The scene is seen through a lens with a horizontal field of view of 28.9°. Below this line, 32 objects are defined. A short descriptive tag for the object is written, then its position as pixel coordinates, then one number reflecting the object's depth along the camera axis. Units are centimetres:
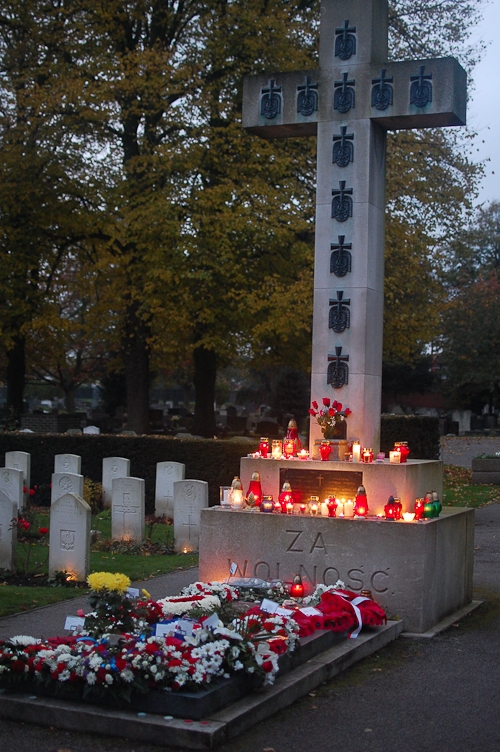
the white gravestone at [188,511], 1422
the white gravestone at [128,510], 1448
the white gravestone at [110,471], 1817
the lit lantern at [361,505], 910
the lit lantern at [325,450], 964
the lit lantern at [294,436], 1012
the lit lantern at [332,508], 913
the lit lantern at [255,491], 949
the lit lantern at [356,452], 959
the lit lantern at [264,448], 1015
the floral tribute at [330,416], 972
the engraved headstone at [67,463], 1859
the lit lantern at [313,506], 920
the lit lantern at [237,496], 952
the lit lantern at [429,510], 915
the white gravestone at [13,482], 1616
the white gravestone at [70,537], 1152
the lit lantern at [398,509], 898
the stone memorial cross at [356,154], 982
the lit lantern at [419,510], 907
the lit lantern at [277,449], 1009
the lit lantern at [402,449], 966
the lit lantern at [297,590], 855
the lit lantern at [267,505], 928
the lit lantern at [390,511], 896
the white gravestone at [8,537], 1221
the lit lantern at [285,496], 933
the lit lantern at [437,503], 927
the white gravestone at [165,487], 1731
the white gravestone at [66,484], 1480
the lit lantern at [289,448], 1005
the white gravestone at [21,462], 1930
